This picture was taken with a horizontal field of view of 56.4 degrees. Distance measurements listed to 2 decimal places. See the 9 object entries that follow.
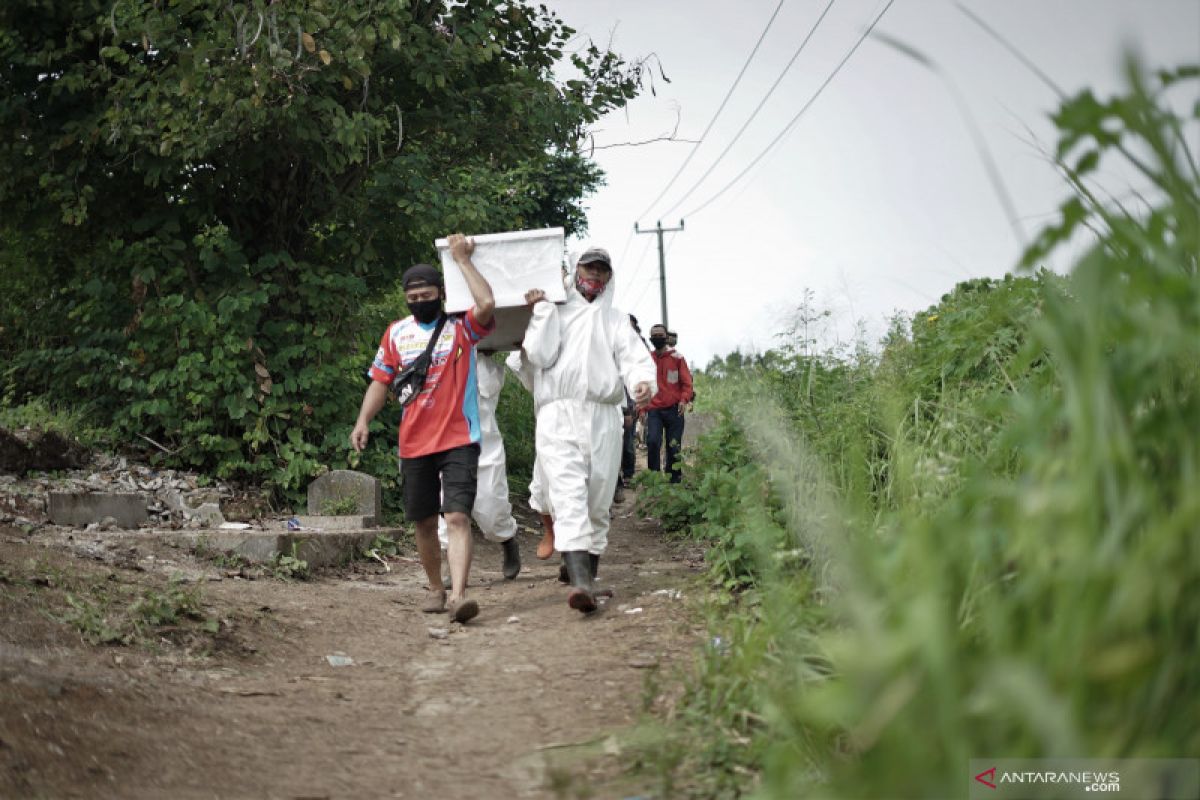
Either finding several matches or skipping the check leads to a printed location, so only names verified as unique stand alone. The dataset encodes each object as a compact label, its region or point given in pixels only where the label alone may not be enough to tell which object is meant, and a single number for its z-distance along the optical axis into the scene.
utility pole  41.31
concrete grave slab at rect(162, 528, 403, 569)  7.26
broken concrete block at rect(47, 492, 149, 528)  7.43
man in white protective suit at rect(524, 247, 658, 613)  6.29
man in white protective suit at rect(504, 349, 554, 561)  7.01
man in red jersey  6.09
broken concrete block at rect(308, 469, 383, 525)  9.06
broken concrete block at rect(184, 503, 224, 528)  8.26
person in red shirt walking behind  13.78
